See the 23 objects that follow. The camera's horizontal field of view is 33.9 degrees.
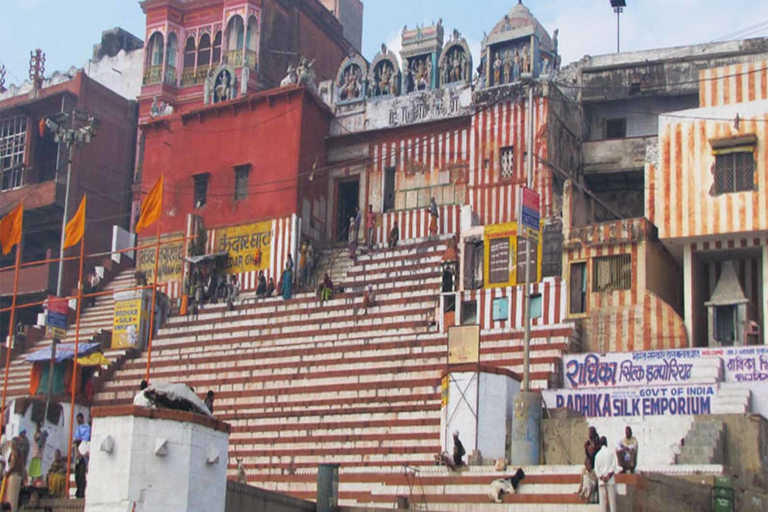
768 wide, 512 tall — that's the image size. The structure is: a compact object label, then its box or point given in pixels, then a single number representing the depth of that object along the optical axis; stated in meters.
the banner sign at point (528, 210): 23.73
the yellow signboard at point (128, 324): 36.03
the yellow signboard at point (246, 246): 38.22
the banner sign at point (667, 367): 25.58
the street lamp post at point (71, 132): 41.82
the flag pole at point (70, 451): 21.02
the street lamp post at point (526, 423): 22.45
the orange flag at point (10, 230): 31.77
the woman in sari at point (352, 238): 36.56
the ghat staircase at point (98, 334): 35.28
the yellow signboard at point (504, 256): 31.17
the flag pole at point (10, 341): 28.85
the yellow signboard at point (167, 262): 40.00
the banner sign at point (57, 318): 32.53
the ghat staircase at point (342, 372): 26.02
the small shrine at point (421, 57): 39.50
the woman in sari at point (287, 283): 35.25
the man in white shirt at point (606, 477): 17.36
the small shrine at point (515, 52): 37.28
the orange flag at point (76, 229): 30.44
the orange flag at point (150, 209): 30.05
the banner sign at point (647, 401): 24.30
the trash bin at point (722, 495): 19.70
